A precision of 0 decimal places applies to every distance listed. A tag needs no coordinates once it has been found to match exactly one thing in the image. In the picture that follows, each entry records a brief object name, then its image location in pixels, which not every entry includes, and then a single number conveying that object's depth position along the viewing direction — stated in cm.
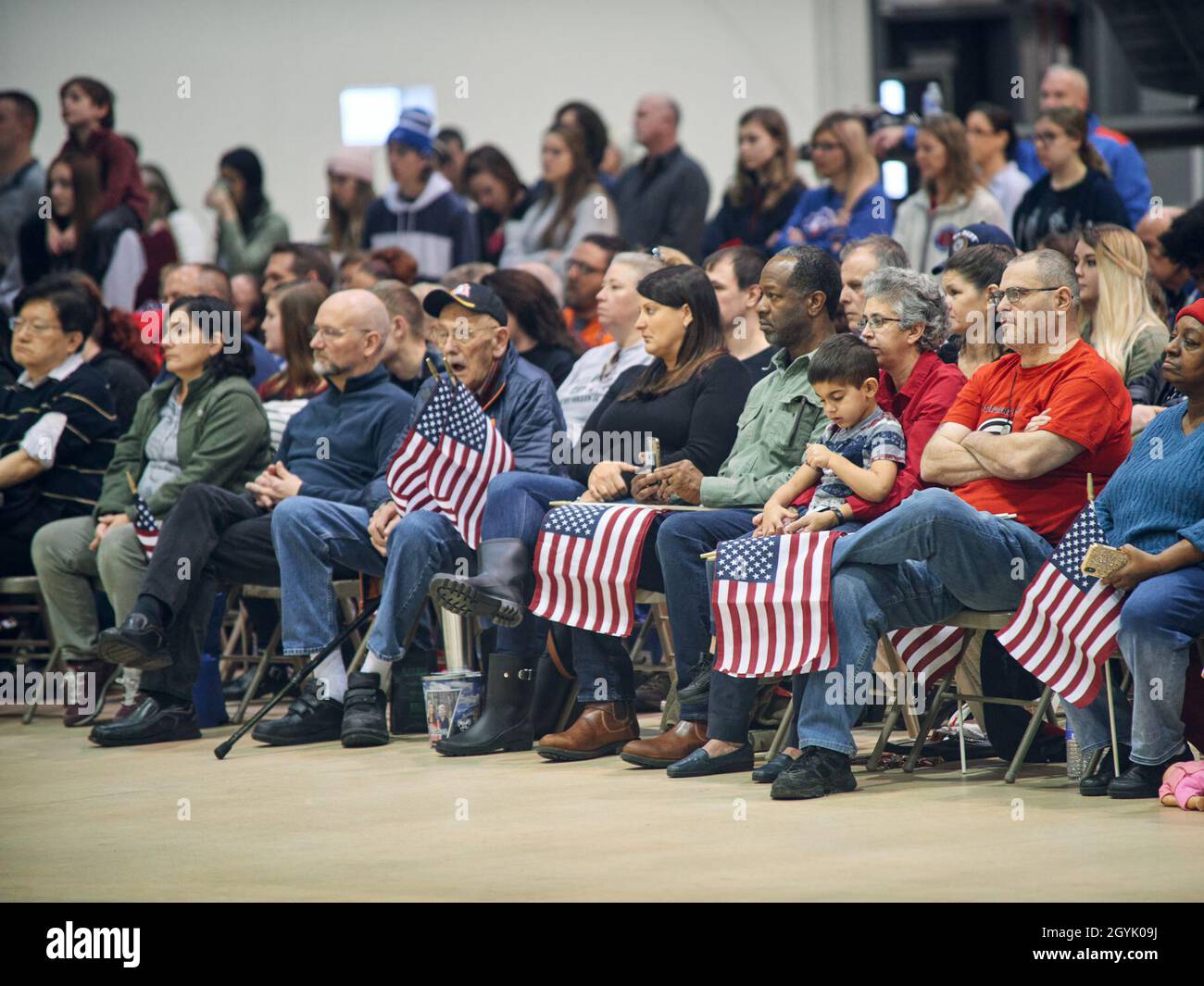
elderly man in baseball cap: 1291
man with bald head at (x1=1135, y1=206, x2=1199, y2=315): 1356
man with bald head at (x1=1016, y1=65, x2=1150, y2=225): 1716
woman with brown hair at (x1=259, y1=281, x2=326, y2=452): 1512
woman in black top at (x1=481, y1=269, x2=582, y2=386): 1500
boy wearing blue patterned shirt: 1088
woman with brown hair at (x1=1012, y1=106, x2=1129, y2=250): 1573
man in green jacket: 1161
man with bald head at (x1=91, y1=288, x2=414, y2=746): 1333
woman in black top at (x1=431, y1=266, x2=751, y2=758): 1220
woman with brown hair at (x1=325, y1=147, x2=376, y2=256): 2162
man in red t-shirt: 1025
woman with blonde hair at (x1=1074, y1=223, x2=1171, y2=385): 1233
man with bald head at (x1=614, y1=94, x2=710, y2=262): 1898
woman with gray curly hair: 1132
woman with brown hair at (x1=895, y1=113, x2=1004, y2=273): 1622
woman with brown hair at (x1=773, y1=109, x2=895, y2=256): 1680
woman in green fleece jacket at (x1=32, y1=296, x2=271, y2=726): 1441
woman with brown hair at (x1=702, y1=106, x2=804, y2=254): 1831
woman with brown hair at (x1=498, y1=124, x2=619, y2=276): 1911
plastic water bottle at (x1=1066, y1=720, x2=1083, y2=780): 1046
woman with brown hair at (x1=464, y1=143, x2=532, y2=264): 2091
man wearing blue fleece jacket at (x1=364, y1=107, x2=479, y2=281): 1973
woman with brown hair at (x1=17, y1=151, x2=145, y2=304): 1978
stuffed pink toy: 941
